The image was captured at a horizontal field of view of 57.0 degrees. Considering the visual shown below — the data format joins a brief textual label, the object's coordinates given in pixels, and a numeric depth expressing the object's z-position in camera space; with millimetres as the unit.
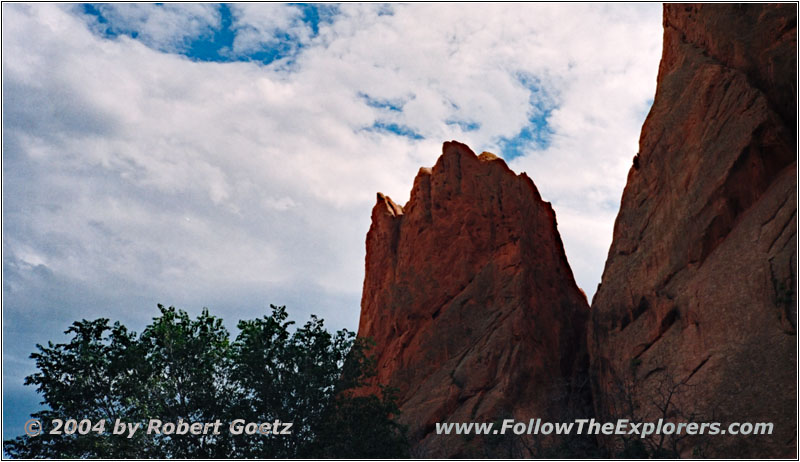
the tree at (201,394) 30641
